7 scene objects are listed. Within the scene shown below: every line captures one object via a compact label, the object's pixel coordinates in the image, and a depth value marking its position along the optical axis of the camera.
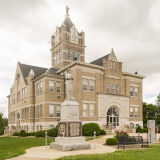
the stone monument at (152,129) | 19.52
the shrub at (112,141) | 17.26
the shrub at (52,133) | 25.18
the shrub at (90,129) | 27.07
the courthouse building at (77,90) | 33.25
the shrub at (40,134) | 27.84
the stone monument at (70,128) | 14.55
